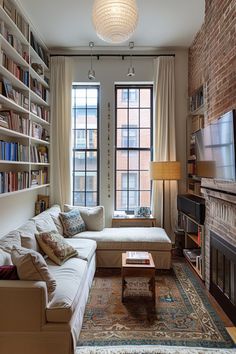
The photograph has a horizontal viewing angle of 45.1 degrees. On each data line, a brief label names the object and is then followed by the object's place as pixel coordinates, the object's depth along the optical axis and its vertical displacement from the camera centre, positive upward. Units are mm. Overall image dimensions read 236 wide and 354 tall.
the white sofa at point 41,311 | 2043 -1028
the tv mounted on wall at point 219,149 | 2375 +238
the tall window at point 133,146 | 5309 +506
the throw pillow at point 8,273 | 2168 -772
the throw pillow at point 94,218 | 4496 -721
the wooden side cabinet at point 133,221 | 4879 -831
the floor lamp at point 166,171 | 4617 +32
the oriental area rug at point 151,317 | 2393 -1401
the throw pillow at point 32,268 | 2158 -730
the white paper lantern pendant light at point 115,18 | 2379 +1335
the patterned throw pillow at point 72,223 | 4160 -754
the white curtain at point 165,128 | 5004 +796
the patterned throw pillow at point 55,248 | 3033 -820
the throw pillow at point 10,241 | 2545 -652
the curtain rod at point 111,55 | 5074 +2111
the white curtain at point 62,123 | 5031 +887
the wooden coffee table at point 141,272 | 2996 -1044
